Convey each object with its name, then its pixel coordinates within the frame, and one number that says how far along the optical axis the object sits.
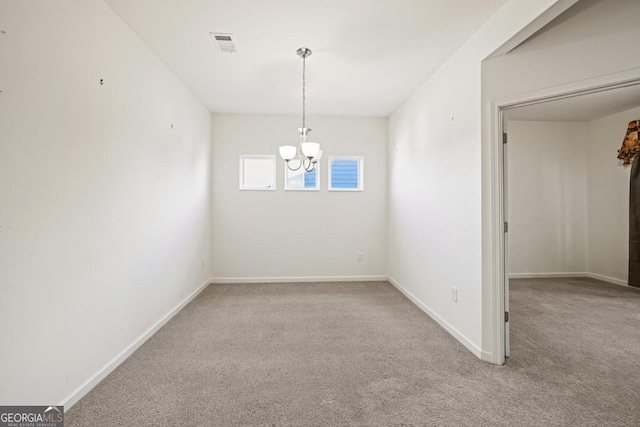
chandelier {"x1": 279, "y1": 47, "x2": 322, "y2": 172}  2.71
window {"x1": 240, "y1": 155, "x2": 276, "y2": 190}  5.00
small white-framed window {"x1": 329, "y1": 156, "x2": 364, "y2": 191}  5.08
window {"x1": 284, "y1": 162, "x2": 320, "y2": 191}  4.99
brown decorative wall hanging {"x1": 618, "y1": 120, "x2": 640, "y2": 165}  4.52
